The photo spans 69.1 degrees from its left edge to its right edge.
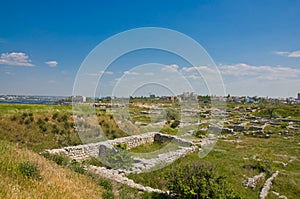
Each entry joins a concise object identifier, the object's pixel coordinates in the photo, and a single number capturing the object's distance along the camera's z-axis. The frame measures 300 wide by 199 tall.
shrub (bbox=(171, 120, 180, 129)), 25.20
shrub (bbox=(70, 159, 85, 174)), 6.51
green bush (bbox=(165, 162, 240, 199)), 5.46
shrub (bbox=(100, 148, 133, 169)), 9.84
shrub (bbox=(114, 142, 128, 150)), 12.41
